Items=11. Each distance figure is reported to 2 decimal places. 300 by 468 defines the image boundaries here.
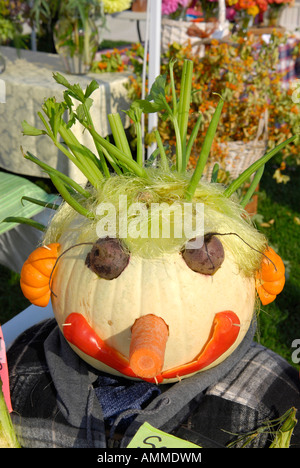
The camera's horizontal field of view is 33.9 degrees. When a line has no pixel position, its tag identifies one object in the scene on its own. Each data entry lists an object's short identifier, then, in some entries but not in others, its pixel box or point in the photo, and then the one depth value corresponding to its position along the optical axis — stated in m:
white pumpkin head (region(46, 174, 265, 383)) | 1.02
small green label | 0.95
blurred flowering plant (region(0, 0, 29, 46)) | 3.38
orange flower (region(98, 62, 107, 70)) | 3.24
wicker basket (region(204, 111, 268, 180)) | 2.84
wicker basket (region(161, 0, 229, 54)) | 3.26
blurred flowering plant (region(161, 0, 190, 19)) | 3.72
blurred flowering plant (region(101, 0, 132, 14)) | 3.21
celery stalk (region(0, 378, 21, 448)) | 1.05
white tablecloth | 2.82
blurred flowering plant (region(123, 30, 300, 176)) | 2.80
